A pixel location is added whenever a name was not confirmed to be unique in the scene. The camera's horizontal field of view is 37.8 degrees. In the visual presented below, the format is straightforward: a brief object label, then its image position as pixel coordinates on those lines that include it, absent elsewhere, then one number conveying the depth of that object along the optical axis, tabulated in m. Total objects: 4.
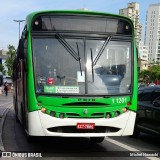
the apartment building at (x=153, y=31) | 119.51
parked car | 6.14
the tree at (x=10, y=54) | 42.61
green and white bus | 4.69
